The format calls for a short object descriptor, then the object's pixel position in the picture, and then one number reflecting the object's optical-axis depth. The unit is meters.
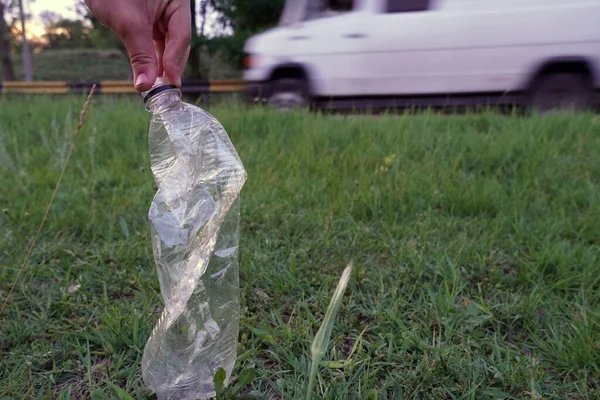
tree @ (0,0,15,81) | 12.97
